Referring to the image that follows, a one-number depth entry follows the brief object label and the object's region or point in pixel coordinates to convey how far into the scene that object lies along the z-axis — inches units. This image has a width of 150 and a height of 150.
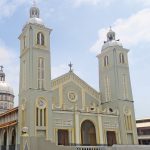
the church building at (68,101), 829.5
